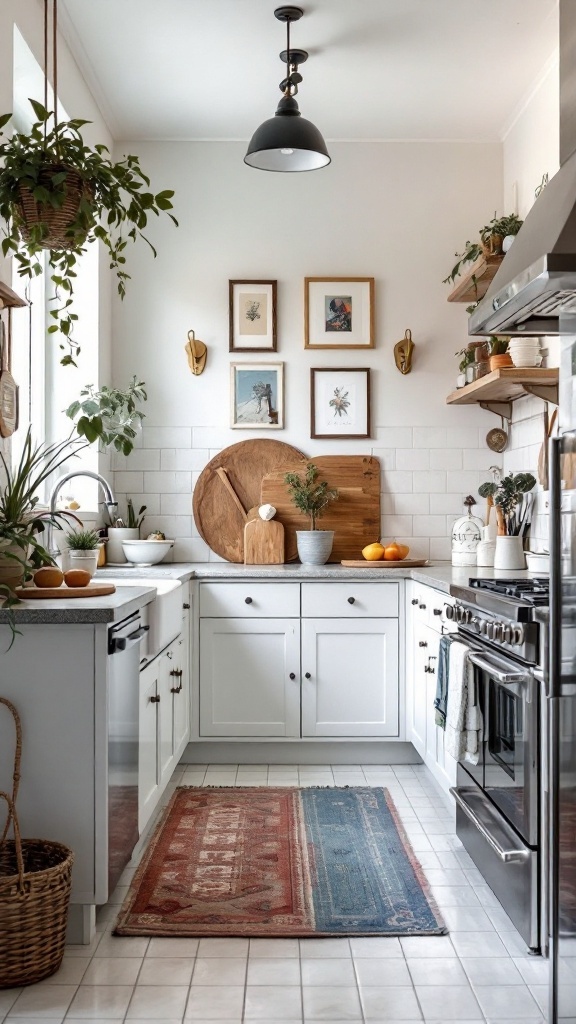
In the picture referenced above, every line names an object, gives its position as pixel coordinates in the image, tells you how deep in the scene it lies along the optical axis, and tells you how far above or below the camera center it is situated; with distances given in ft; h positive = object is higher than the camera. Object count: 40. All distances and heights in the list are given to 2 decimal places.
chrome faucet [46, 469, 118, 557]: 10.98 +0.15
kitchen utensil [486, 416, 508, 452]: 15.58 +1.07
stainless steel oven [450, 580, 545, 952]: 7.84 -2.22
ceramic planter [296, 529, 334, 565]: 14.98 -0.62
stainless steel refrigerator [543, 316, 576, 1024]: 6.49 -1.57
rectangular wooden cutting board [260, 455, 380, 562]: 15.58 +0.04
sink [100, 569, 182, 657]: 10.37 -1.17
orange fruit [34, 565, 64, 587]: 9.30 -0.69
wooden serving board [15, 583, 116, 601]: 8.98 -0.82
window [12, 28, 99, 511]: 12.12 +2.10
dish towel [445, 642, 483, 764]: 9.29 -2.08
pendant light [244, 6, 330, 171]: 11.75 +4.57
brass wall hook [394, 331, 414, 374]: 15.62 +2.46
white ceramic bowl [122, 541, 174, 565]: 14.55 -0.69
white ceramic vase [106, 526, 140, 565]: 14.92 -0.58
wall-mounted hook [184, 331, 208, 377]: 15.60 +2.48
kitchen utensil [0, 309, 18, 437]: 9.66 +1.15
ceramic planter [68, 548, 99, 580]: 10.18 -0.59
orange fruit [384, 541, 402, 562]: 14.57 -0.76
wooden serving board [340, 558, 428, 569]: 14.38 -0.90
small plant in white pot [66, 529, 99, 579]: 10.19 -0.49
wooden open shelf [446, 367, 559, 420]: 12.31 +1.66
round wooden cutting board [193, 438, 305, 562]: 15.66 +0.27
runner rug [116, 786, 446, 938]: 8.65 -3.77
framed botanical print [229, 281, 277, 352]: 15.69 +3.12
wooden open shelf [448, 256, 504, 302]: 13.41 +3.34
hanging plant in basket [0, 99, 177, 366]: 8.20 +2.82
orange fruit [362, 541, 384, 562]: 14.65 -0.73
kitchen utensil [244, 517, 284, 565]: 15.31 -0.60
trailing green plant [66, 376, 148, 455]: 13.60 +1.43
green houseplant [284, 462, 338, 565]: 14.99 -0.02
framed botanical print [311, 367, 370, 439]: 15.71 +1.69
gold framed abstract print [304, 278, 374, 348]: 15.69 +3.16
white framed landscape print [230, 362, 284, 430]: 15.71 +1.81
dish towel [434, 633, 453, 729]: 10.01 -1.88
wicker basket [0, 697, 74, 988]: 7.18 -3.14
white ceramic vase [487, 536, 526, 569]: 12.78 -0.65
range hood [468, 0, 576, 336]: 7.41 +2.01
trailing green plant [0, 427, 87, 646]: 8.47 -0.22
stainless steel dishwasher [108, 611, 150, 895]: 8.31 -2.16
